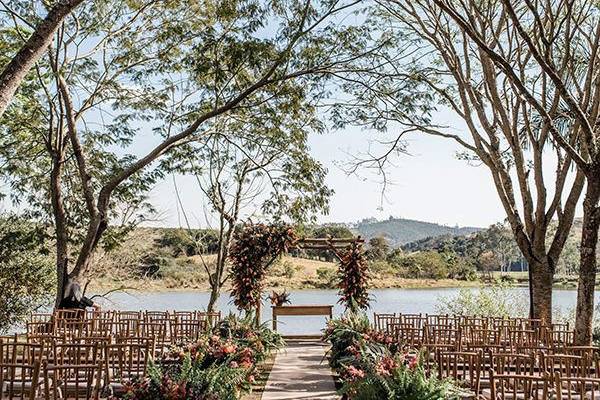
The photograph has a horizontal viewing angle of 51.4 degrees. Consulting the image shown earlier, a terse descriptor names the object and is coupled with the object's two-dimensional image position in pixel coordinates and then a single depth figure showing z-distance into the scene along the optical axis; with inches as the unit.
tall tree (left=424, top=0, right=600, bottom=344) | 304.2
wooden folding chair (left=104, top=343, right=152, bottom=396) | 190.2
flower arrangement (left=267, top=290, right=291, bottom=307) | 485.1
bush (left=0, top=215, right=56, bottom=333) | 517.0
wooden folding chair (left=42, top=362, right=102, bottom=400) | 154.9
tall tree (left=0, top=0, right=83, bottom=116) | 197.2
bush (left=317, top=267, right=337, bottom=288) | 710.9
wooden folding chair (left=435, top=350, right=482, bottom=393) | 185.6
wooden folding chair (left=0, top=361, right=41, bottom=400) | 140.3
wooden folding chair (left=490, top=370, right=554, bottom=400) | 146.7
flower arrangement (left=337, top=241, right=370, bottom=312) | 483.8
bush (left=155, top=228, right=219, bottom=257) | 687.7
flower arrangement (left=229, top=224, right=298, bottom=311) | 482.6
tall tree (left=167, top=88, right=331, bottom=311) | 445.7
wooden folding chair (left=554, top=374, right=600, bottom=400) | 142.4
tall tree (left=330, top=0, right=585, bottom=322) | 413.4
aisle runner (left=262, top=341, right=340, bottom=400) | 279.0
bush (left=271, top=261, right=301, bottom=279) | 719.1
